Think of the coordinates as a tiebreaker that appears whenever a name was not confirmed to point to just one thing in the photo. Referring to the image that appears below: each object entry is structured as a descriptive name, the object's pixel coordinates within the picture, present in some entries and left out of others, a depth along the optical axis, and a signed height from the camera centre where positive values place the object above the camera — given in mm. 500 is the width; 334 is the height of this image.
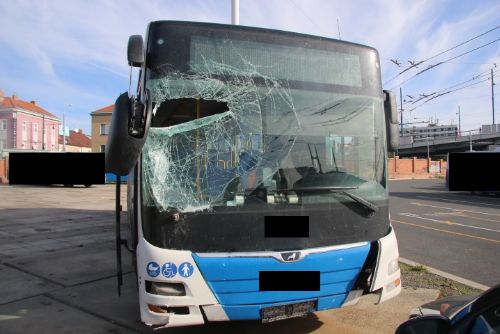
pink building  66750 +7009
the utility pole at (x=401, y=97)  51456 +8448
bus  3299 -63
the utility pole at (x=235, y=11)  9812 +3545
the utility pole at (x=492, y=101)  61931 +9426
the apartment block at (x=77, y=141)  87888 +6063
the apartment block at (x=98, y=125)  61062 +6301
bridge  64938 +3772
